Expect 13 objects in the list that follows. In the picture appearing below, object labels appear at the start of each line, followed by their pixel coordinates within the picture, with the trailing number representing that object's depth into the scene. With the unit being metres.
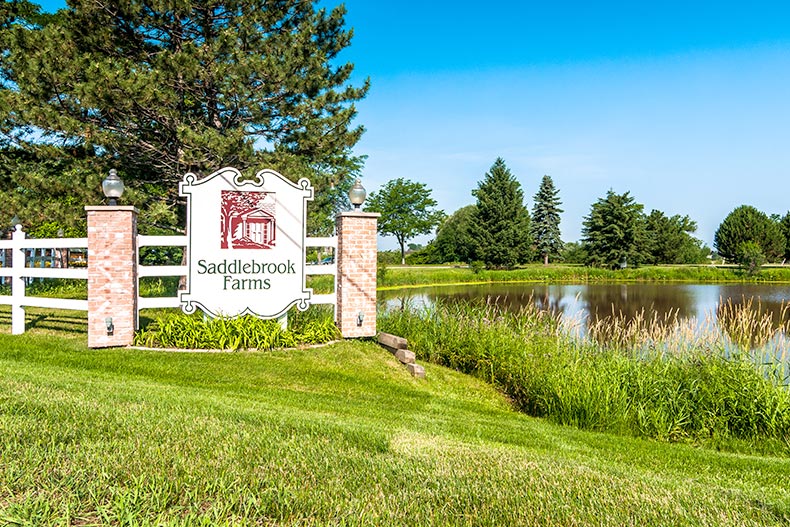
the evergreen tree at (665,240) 58.50
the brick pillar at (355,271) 9.61
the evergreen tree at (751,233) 58.16
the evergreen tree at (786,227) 59.67
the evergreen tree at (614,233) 50.72
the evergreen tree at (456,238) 50.75
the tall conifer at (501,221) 47.56
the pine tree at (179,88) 12.40
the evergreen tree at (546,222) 56.75
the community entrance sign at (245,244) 8.97
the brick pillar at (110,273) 8.35
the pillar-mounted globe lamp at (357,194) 9.66
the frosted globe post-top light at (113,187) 8.57
